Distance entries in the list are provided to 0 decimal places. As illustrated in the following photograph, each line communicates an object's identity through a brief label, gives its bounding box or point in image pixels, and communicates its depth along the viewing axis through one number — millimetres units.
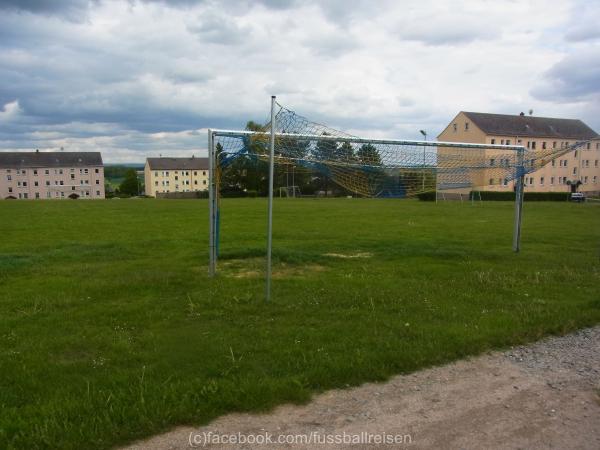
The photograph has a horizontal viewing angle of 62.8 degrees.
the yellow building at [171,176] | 127812
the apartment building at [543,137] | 69750
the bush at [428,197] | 52406
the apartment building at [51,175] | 107312
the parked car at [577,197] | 54156
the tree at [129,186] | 133000
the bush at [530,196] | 55531
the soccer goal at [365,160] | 9414
